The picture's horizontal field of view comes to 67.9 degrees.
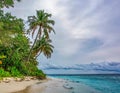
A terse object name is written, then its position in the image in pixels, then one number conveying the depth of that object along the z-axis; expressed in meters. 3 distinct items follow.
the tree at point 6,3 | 7.68
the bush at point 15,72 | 14.10
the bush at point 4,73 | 12.42
